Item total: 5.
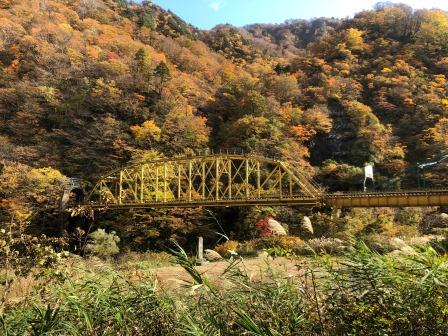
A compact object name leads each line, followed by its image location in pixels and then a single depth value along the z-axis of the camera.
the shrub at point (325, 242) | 16.36
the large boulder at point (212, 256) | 17.16
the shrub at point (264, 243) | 17.78
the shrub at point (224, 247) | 19.38
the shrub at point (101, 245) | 18.58
